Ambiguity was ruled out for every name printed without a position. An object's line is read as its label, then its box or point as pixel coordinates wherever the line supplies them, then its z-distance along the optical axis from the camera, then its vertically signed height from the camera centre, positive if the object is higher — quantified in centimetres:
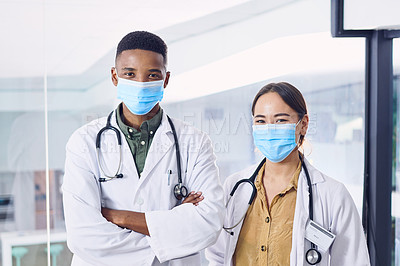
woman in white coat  185 -34
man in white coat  178 -23
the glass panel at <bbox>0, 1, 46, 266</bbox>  240 -6
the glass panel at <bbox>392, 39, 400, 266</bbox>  287 -25
